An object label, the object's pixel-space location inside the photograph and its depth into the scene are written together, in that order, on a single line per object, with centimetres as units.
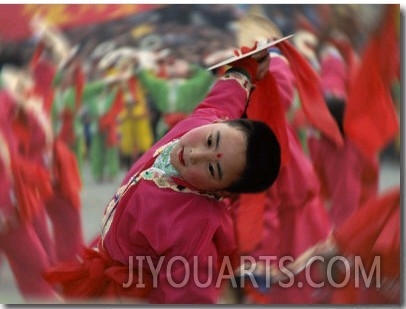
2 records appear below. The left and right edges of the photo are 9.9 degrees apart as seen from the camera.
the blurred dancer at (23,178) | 473
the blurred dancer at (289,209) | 471
